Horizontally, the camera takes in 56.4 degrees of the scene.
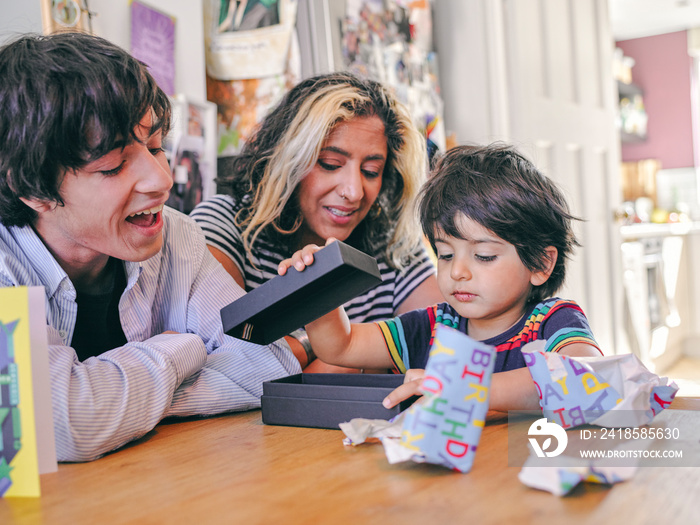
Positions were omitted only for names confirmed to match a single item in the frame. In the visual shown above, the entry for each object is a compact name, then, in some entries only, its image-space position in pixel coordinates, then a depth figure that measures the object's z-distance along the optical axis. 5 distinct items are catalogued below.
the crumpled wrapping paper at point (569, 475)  0.55
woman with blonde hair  1.38
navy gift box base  0.81
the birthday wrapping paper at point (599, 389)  0.75
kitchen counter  3.94
